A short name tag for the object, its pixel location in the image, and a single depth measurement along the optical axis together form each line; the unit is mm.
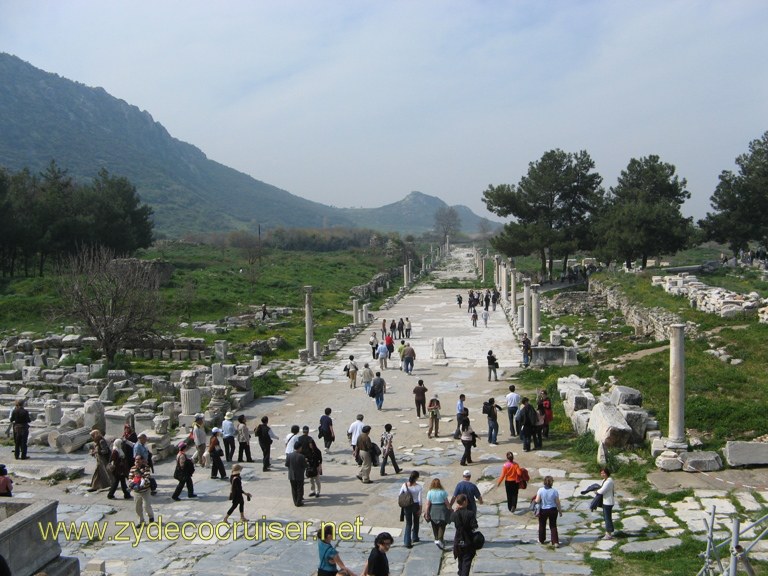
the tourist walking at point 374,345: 29141
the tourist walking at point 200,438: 15805
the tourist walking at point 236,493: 11961
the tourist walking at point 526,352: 26375
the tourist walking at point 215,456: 14570
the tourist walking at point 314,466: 13266
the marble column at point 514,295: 40109
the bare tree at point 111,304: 27656
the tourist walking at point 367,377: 22909
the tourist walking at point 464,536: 9297
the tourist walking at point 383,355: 26781
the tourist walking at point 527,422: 15938
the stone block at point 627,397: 16281
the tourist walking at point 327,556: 8500
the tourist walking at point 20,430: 16547
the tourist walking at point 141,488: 11930
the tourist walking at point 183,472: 13344
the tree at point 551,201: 53469
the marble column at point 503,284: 47791
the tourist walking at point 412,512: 10930
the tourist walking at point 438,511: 10789
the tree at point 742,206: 50688
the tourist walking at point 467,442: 15188
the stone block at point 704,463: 13219
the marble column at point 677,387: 14086
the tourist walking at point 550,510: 10562
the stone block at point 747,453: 13078
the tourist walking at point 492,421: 16609
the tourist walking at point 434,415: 17656
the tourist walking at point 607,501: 10773
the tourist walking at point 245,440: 15469
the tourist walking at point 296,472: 12711
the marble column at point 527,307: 31750
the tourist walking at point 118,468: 13648
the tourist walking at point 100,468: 14125
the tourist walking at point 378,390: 20500
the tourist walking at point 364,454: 14039
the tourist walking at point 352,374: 24016
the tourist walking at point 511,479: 12102
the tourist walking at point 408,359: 25891
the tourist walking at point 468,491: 10652
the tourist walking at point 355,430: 15155
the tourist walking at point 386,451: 14609
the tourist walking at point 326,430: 16438
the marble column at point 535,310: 29672
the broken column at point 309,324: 29859
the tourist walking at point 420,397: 19500
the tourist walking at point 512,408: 17578
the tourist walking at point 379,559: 8320
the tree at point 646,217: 46531
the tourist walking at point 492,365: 24094
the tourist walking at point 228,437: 16219
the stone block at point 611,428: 14570
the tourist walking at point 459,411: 16922
